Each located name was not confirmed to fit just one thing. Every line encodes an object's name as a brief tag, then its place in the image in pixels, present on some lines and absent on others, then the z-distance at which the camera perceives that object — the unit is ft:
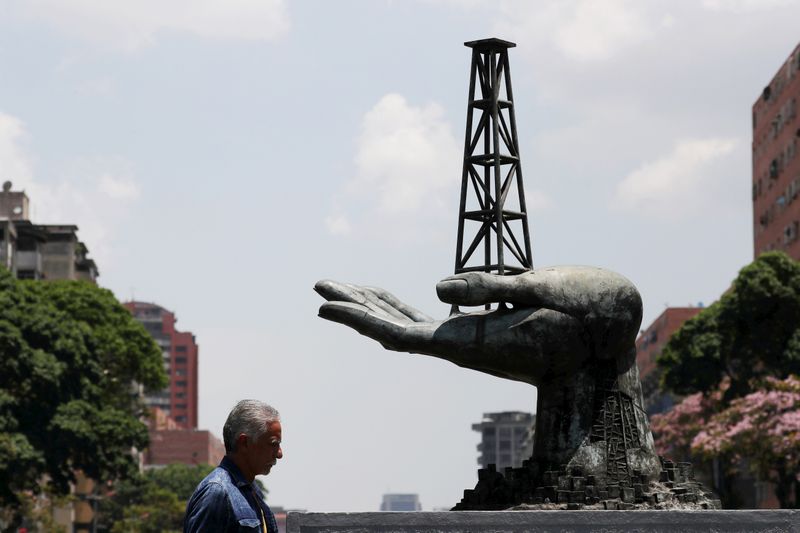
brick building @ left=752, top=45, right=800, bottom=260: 256.52
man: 26.86
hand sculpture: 50.62
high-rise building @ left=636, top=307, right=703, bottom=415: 378.32
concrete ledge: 46.96
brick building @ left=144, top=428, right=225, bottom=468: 575.38
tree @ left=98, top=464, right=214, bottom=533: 342.68
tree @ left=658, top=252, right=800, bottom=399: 195.21
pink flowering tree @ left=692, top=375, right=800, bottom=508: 173.68
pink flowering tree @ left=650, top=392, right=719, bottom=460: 222.28
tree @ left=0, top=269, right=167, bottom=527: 174.91
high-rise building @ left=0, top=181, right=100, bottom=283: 287.89
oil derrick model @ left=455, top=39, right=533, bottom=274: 78.18
